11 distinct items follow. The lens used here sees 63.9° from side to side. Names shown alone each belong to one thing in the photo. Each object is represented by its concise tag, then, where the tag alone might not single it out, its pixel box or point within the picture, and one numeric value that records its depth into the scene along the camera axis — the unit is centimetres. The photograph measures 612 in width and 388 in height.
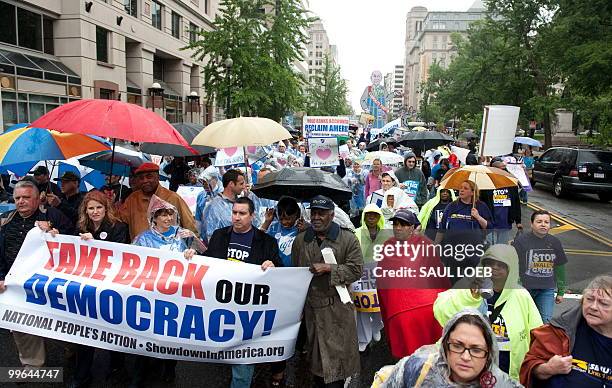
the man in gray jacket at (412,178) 915
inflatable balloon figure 3797
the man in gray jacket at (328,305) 379
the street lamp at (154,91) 2563
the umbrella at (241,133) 628
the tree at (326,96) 5494
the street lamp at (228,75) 1761
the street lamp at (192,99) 3219
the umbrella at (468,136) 2188
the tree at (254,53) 1964
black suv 1587
